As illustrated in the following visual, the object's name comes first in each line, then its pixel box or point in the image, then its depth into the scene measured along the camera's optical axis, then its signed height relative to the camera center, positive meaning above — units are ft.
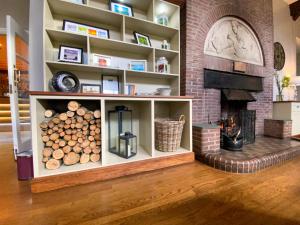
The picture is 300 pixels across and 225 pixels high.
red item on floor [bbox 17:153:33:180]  5.21 -1.99
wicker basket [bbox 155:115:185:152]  6.56 -1.17
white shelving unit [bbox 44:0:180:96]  5.86 +2.76
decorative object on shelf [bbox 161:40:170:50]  7.73 +3.14
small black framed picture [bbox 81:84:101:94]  6.64 +0.88
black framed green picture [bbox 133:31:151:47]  7.24 +3.31
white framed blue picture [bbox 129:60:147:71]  7.22 +2.01
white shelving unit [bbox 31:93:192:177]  4.59 -0.50
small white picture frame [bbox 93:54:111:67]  6.46 +2.05
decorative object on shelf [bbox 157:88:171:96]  7.16 +0.75
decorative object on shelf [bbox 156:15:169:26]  7.68 +4.41
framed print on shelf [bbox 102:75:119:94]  6.97 +1.09
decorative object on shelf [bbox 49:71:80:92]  5.32 +0.93
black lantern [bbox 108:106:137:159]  6.06 -1.10
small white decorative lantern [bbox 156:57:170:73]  7.54 +2.11
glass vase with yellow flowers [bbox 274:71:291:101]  12.41 +1.87
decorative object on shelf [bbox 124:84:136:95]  7.12 +0.88
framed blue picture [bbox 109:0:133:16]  6.64 +4.44
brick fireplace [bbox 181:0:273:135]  7.89 +3.28
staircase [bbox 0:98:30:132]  8.45 -0.49
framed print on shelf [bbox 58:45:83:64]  5.96 +2.13
